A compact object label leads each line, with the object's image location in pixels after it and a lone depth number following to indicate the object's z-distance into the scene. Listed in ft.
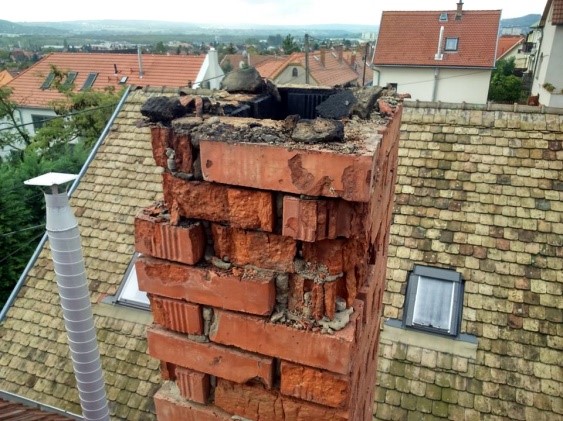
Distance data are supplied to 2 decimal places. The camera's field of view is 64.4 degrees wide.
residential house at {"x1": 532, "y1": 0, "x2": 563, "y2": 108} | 50.08
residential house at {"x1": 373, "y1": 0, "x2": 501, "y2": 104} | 71.77
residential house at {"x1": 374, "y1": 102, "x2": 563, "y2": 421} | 14.56
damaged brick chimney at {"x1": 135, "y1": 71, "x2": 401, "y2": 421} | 4.12
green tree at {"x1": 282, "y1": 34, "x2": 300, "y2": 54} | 166.26
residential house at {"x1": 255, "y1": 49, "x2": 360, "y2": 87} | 96.99
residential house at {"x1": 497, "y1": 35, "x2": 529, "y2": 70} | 130.93
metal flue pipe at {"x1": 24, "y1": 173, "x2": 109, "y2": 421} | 7.11
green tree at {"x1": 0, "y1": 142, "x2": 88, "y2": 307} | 28.40
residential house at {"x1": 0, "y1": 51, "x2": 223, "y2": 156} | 69.97
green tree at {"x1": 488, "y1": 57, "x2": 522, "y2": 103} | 83.61
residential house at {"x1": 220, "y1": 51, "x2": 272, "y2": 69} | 157.29
